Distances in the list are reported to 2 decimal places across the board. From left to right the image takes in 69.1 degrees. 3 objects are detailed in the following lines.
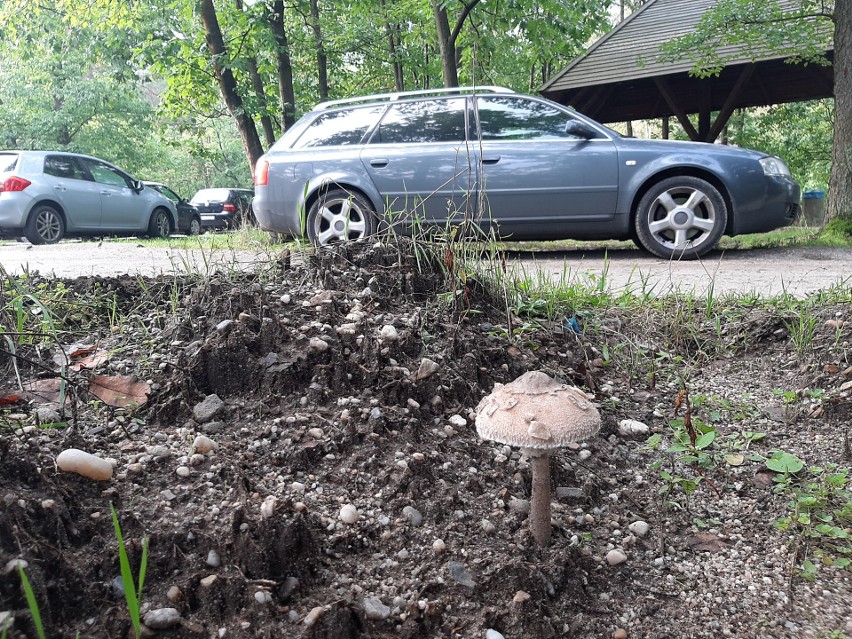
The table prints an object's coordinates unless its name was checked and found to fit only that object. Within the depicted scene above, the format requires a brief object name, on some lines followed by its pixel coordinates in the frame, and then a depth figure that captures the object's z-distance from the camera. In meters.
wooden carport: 12.26
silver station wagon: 6.60
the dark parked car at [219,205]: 20.73
